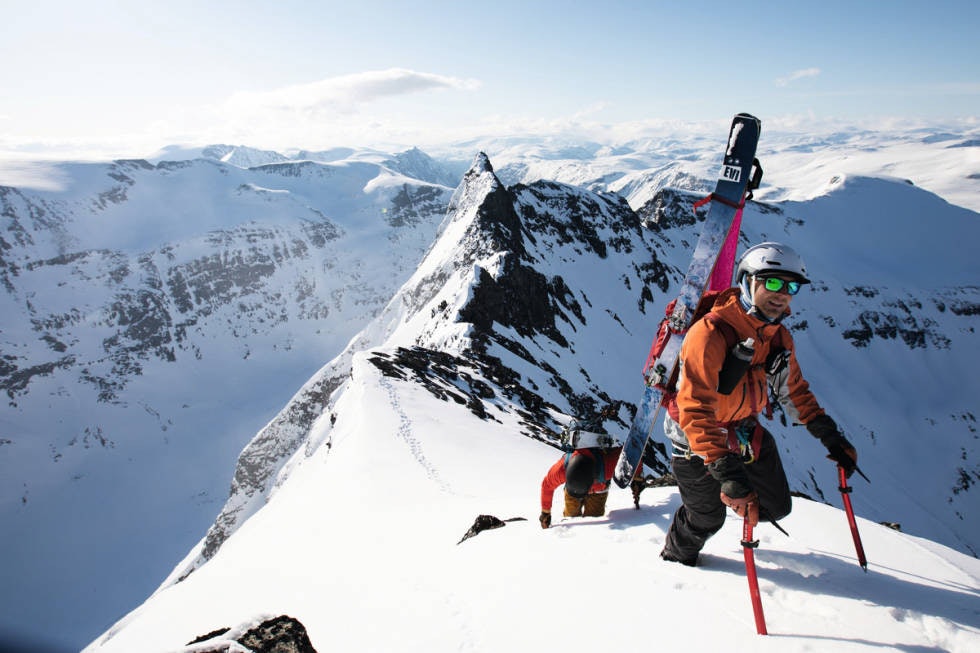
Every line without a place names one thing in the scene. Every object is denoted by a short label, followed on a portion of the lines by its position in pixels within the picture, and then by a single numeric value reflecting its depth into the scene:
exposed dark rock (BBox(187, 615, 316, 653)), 3.77
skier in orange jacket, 4.08
